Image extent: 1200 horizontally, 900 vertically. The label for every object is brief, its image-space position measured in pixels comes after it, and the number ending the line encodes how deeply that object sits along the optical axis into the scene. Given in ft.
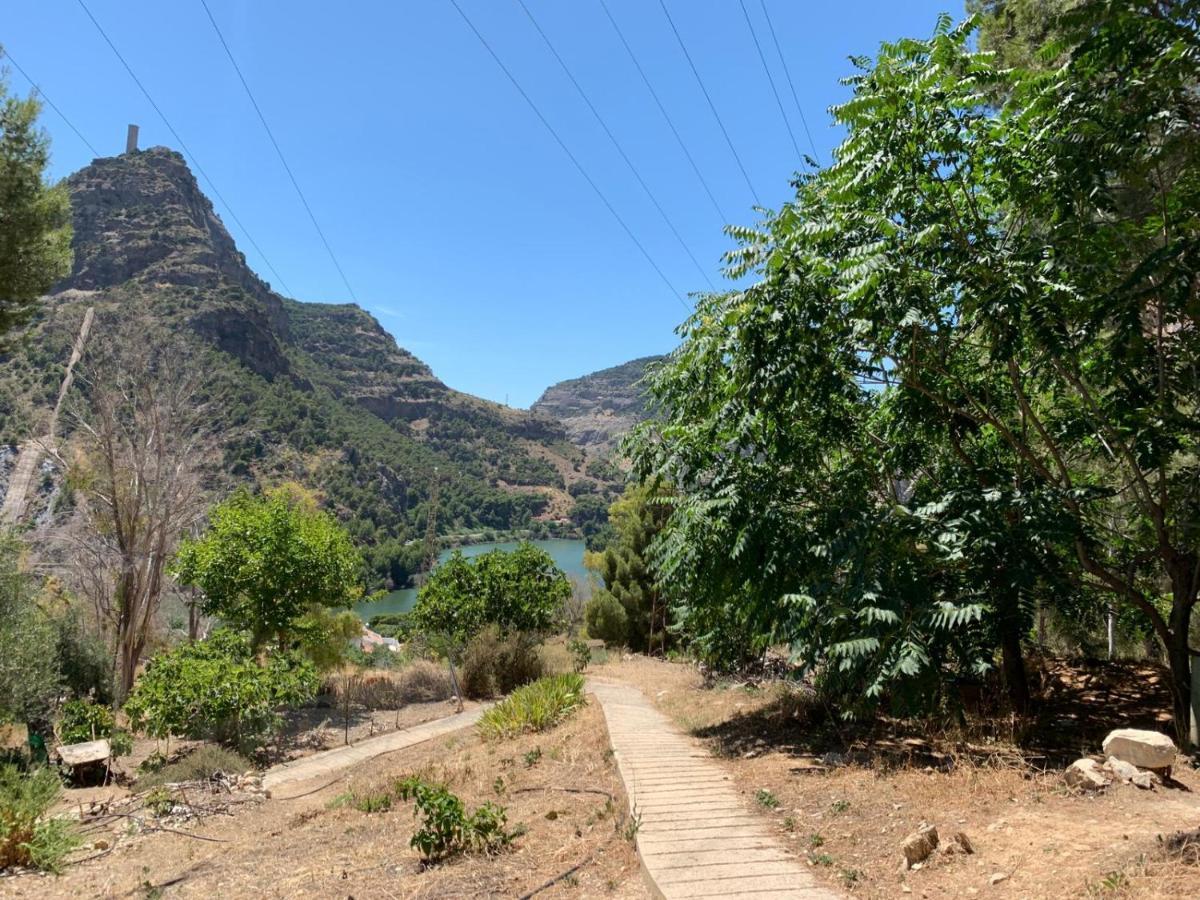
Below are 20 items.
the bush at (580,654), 63.04
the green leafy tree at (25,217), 30.32
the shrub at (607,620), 78.79
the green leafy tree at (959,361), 19.11
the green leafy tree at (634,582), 77.71
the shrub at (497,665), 58.49
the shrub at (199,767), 36.24
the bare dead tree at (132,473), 59.11
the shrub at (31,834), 22.88
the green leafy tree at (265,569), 54.19
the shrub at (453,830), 18.63
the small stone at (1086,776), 17.42
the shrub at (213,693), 40.27
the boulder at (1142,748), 17.90
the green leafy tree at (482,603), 59.82
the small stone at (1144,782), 17.40
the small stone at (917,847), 14.89
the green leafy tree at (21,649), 34.76
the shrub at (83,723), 43.01
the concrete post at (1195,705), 20.61
